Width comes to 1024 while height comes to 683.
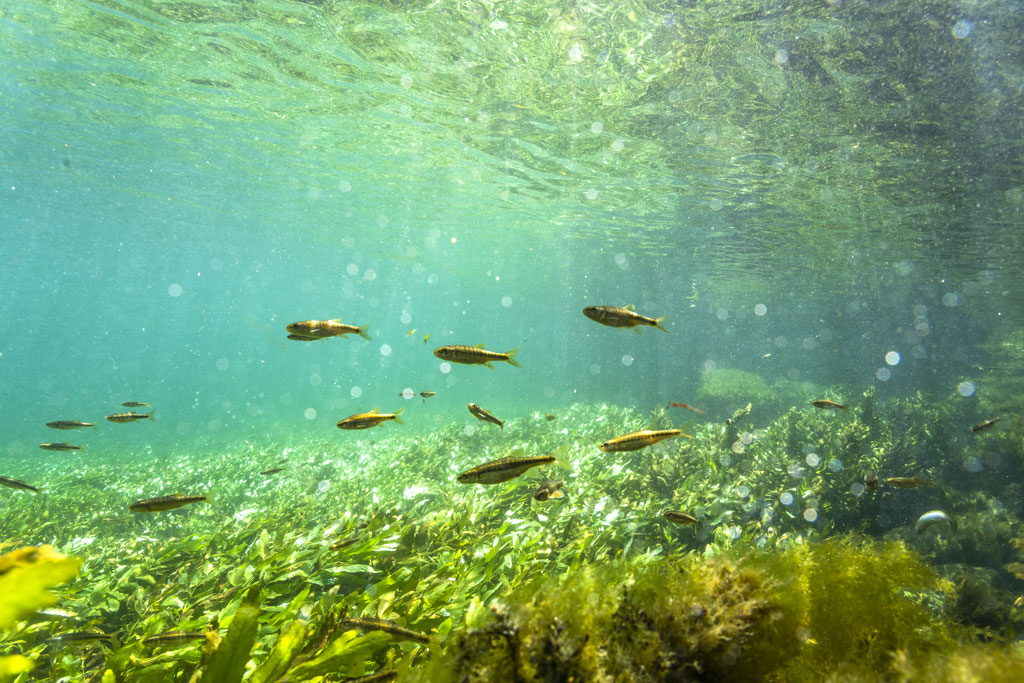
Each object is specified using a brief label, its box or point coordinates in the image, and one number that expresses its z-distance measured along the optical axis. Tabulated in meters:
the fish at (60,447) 7.25
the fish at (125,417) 6.59
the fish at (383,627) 2.25
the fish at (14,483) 5.37
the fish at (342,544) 4.25
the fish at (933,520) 4.54
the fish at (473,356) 4.25
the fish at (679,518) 4.69
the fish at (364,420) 4.78
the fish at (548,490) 4.23
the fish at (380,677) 1.89
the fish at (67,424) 6.40
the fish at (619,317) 3.98
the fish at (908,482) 5.87
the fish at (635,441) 3.79
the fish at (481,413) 4.88
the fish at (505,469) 3.13
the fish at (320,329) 4.61
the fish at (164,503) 4.07
